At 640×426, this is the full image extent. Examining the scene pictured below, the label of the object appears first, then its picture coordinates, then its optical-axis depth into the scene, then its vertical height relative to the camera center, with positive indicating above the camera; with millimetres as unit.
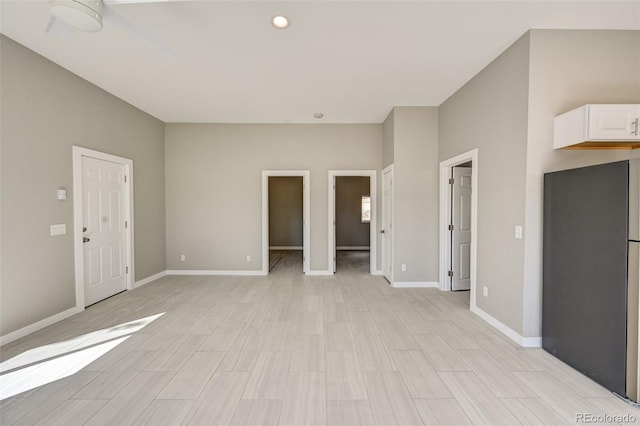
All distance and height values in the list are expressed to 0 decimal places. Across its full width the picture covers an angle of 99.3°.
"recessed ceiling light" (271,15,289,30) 2434 +1684
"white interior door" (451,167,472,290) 4453 -279
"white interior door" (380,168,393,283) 4875 -326
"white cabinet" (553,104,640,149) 2146 +656
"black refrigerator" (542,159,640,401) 1904 -523
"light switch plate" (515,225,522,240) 2711 -263
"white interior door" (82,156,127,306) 3723 -309
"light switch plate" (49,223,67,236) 3173 -259
